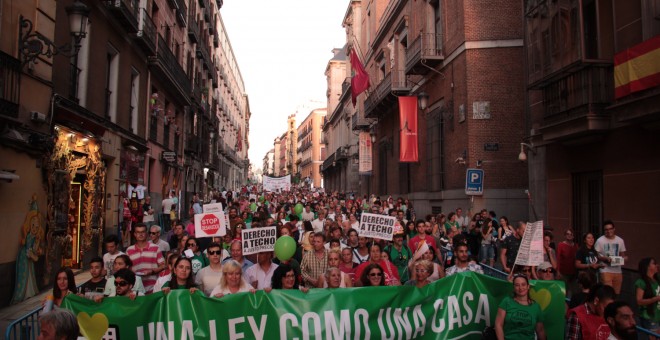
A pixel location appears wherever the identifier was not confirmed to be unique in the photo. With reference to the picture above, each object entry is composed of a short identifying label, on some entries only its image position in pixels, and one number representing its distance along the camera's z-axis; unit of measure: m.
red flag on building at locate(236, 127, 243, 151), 67.81
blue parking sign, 16.62
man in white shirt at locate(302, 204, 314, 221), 16.73
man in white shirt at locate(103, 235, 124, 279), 7.51
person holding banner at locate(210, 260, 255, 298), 6.11
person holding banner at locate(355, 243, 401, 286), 7.68
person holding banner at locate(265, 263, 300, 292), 6.50
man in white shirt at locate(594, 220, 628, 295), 8.75
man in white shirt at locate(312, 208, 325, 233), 14.11
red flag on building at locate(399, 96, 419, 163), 24.47
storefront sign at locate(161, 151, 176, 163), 23.70
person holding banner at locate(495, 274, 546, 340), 5.61
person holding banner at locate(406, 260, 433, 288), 6.46
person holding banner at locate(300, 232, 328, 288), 7.78
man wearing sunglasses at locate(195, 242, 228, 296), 6.88
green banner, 5.67
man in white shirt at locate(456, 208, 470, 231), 16.67
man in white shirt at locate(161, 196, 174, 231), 21.78
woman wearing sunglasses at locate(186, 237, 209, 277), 8.55
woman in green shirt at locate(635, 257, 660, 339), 6.91
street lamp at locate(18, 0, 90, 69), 9.83
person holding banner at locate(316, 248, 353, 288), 6.35
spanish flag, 9.66
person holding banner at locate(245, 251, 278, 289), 7.25
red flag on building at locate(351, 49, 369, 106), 31.19
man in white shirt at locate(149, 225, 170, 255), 8.66
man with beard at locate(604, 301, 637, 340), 5.19
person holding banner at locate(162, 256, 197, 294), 6.31
